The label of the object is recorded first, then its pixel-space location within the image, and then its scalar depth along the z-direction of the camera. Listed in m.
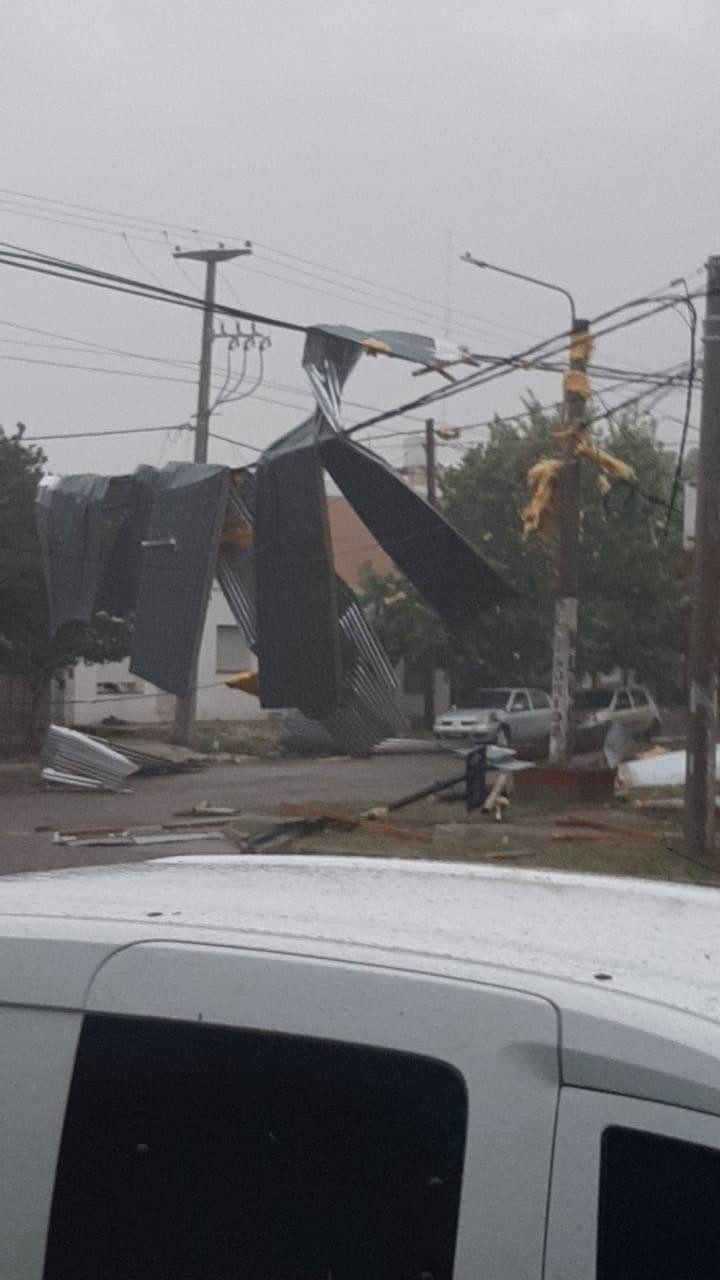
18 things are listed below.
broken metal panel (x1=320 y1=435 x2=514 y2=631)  24.39
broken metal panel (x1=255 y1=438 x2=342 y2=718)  24.84
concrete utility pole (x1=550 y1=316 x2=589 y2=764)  24.08
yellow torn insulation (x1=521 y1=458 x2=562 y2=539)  24.66
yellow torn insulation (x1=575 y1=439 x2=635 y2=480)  23.64
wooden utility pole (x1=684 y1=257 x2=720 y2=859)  17.66
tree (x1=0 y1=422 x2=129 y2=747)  33.56
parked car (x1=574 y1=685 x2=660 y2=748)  39.75
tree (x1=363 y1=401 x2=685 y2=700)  41.94
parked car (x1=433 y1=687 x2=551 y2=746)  38.59
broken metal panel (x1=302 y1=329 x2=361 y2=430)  24.05
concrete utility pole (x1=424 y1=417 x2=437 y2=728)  42.62
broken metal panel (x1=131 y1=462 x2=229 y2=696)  25.39
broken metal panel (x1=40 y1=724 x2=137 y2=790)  27.84
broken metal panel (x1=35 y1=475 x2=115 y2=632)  27.25
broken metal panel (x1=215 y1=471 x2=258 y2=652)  26.41
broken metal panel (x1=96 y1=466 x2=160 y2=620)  27.22
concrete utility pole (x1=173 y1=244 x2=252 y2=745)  37.03
